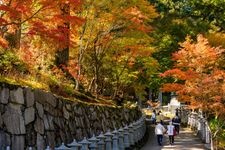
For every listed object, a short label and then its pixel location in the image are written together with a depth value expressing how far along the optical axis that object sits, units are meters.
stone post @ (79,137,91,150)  10.07
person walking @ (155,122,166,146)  23.41
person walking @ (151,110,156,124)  36.66
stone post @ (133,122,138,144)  19.66
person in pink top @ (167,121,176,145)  23.56
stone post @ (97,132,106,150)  11.79
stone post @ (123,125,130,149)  16.45
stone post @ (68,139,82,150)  9.37
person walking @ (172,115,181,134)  29.05
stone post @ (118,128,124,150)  15.02
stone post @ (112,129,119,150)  13.67
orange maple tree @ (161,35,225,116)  24.86
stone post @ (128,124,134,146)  18.07
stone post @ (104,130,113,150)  12.84
